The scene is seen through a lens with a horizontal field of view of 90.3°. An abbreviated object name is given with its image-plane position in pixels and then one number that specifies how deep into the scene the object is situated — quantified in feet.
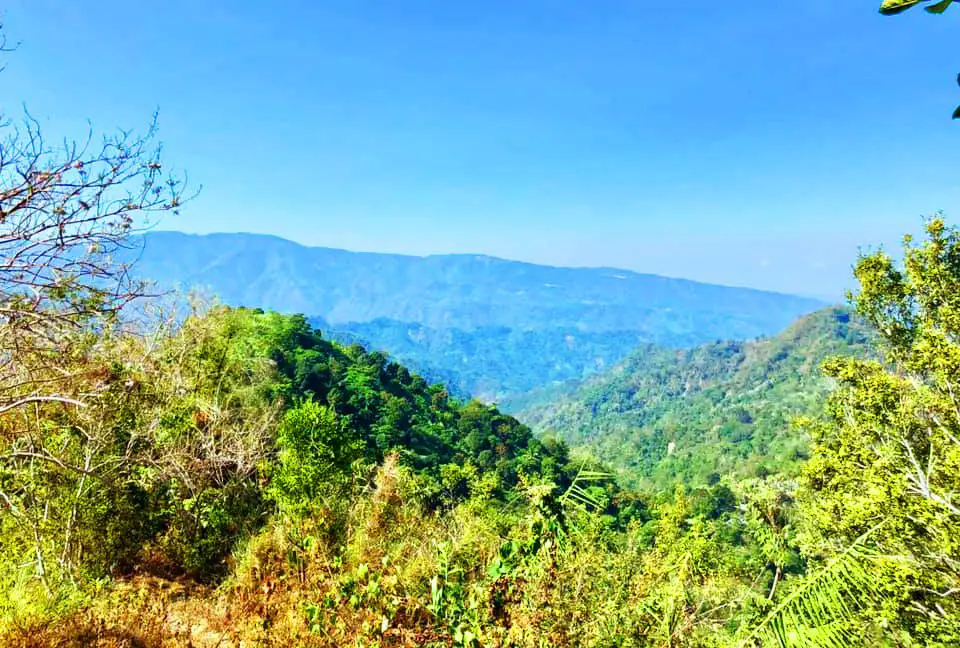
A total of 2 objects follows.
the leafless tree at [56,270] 11.31
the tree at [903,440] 21.24
